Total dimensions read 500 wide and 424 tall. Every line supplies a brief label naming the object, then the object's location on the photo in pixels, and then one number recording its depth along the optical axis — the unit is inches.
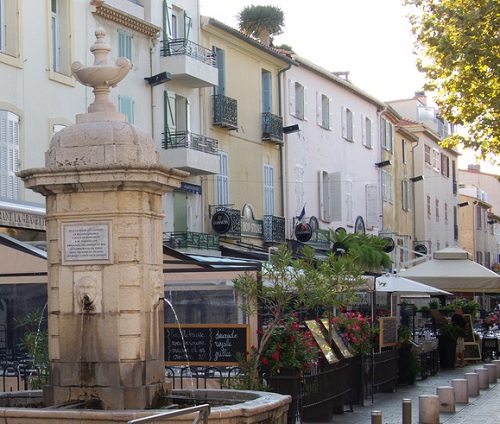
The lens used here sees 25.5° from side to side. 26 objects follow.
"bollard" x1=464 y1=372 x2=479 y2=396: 738.2
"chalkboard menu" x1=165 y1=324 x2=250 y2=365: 535.5
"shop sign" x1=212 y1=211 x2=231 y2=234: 1210.6
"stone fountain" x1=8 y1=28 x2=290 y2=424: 404.2
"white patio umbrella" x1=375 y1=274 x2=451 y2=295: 855.7
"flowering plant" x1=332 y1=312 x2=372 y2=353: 649.0
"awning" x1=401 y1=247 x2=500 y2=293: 965.2
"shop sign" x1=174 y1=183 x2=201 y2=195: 1171.3
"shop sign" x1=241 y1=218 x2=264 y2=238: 1284.4
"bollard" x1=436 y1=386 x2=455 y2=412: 639.8
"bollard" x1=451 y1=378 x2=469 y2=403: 687.7
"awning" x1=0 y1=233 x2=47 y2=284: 622.8
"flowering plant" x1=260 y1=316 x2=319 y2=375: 514.0
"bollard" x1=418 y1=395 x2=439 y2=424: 566.6
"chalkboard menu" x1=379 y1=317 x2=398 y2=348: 727.7
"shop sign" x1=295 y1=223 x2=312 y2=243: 1393.9
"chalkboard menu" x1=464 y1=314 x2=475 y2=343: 1061.8
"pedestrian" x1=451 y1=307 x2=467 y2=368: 1015.0
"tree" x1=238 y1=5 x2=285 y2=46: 1608.0
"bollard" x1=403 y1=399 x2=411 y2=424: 526.3
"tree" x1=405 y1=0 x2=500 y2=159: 944.9
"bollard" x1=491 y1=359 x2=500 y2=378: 886.6
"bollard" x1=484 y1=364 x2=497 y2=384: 824.3
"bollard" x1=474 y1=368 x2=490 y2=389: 784.3
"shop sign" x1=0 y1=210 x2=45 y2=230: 842.8
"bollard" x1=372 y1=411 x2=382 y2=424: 490.3
